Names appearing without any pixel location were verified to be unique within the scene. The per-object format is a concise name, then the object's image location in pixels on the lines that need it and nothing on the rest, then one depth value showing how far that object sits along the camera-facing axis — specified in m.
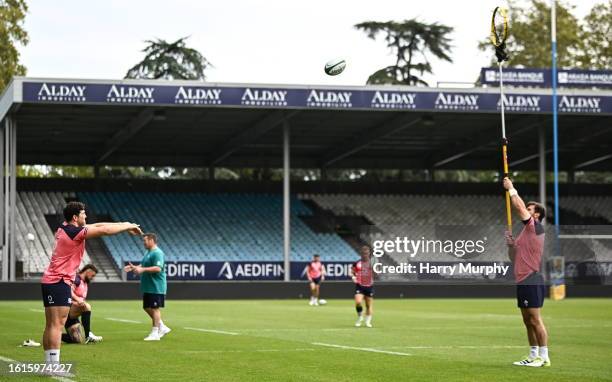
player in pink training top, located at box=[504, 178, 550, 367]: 14.94
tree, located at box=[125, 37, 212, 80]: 60.53
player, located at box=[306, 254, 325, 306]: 41.19
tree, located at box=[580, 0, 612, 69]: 70.56
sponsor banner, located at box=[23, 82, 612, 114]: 43.06
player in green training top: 20.38
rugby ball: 24.52
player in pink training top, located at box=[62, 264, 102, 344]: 19.45
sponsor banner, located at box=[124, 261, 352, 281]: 48.75
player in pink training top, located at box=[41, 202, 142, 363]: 12.70
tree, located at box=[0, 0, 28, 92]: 62.32
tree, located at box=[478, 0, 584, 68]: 70.25
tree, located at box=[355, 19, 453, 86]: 64.75
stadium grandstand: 45.25
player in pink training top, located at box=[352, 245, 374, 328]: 25.70
